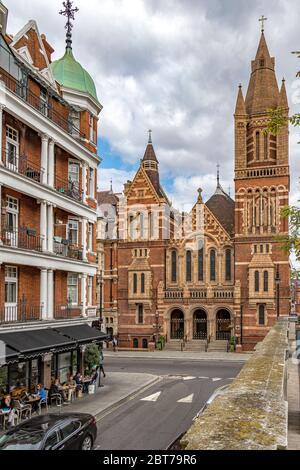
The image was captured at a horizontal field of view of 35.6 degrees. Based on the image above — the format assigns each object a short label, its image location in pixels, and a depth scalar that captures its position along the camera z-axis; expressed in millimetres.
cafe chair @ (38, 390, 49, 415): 18234
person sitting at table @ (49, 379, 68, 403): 19781
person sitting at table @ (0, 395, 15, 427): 15852
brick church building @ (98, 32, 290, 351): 43781
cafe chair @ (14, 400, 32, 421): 16962
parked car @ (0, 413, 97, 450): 10891
